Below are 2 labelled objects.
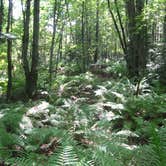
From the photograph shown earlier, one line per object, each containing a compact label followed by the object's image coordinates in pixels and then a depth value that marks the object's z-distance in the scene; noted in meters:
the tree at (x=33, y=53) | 6.39
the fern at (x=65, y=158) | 1.64
